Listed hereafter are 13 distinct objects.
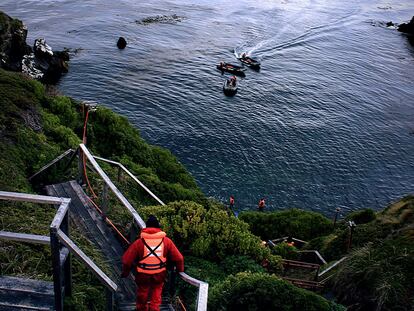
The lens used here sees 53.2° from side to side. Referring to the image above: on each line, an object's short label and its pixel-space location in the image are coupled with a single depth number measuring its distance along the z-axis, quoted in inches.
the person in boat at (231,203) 1422.2
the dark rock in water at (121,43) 2721.5
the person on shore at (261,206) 1432.1
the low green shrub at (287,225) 1095.0
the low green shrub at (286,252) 864.6
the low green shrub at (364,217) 1052.3
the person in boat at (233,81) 2253.4
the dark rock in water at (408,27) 3988.7
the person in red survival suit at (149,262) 293.6
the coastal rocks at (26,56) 1818.3
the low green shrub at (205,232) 494.6
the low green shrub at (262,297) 379.6
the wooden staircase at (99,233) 335.8
